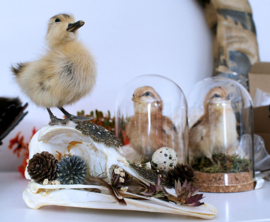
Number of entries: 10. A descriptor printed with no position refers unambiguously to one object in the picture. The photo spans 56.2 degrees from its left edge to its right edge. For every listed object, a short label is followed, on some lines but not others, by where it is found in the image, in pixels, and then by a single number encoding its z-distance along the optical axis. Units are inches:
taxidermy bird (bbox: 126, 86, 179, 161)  29.8
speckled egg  26.0
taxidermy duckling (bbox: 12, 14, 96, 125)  20.5
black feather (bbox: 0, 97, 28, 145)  28.4
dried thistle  20.5
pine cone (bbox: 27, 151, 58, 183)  20.0
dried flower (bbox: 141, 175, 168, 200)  19.0
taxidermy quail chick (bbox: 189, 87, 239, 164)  32.3
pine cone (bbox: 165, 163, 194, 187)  23.3
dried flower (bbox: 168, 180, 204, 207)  18.3
